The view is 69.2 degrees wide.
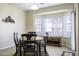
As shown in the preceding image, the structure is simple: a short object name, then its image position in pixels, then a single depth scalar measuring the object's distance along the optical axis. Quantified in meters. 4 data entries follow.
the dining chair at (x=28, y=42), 1.82
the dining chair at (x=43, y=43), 2.19
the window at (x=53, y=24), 3.24
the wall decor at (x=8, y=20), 2.75
